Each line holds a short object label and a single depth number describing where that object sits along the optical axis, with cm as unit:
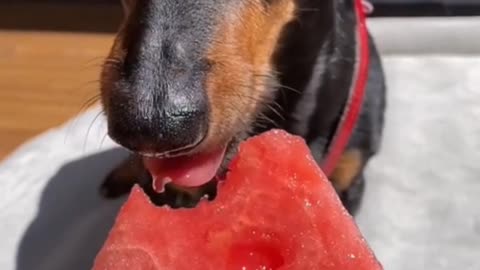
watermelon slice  22
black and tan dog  22
